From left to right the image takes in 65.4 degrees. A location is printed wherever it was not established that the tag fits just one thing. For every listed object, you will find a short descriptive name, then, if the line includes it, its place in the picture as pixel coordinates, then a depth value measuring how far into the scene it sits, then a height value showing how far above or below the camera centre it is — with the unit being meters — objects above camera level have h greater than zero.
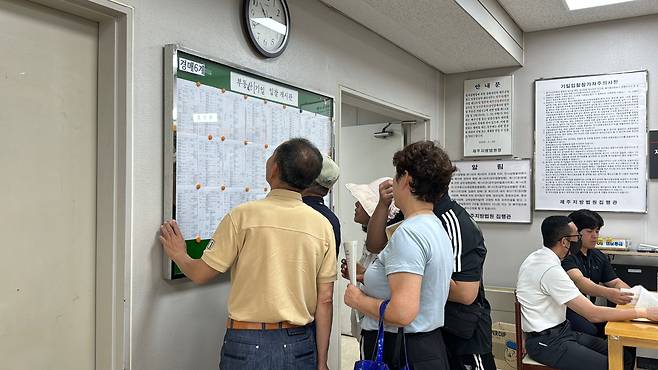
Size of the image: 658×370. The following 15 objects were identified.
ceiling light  3.39 +1.20
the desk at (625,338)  2.28 -0.69
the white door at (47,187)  1.45 -0.03
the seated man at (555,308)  2.58 -0.65
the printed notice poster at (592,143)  3.72 +0.30
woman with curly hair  1.51 -0.28
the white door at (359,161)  4.26 +0.17
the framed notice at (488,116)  4.16 +0.54
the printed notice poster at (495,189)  4.09 -0.06
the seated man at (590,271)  2.99 -0.57
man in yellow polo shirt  1.60 -0.27
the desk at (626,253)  3.47 -0.48
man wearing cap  2.03 -0.05
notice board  1.78 +0.17
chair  2.77 -0.96
